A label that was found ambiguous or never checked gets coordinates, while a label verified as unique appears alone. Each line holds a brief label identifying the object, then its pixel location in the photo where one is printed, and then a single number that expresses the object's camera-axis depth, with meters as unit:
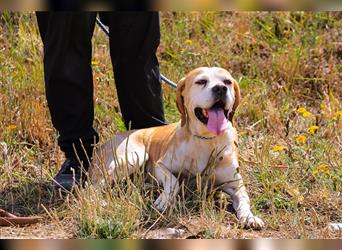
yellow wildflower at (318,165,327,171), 8.29
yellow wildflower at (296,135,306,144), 8.98
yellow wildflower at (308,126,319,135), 9.07
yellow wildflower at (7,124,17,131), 9.47
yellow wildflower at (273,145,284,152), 8.65
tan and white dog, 7.37
